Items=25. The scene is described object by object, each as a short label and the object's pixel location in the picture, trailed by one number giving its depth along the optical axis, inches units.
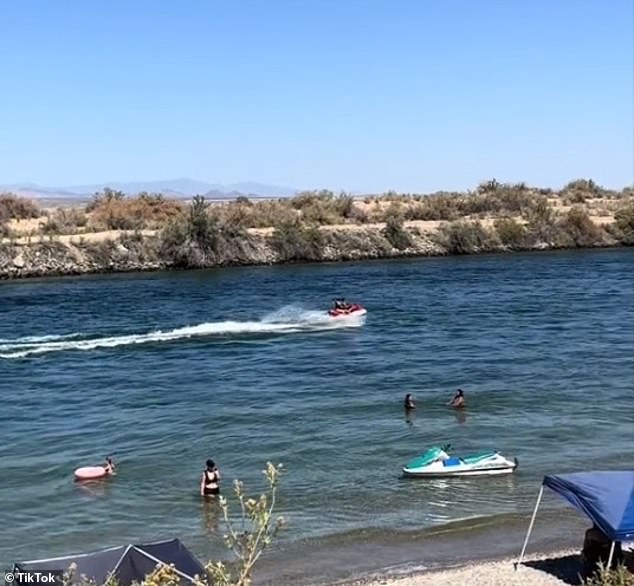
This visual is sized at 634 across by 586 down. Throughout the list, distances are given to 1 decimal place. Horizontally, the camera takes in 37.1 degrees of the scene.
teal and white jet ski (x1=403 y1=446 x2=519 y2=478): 951.6
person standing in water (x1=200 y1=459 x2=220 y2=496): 911.0
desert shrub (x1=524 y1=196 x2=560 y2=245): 3368.6
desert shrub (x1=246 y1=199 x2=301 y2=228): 3503.9
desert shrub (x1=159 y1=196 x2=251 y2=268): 3026.6
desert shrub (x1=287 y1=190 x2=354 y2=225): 3670.3
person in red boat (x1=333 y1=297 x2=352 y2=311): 1953.7
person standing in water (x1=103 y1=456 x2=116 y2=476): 988.2
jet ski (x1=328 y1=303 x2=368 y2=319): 1936.5
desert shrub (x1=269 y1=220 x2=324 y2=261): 3120.1
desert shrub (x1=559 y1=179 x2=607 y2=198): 4691.7
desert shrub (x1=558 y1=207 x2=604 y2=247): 3388.3
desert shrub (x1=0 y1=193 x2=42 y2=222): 4134.8
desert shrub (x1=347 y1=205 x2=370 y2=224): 3767.0
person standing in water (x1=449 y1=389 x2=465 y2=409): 1226.0
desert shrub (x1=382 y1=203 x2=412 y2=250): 3269.2
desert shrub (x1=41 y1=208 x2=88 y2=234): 3438.5
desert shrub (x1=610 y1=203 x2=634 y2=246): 3412.9
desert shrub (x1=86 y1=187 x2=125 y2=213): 4182.8
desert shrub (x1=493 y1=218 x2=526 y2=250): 3339.1
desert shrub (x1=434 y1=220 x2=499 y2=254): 3280.0
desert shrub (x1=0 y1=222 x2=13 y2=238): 3233.8
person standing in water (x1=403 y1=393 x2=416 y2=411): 1221.0
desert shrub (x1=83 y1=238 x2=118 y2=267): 2989.7
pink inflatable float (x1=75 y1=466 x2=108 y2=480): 972.6
